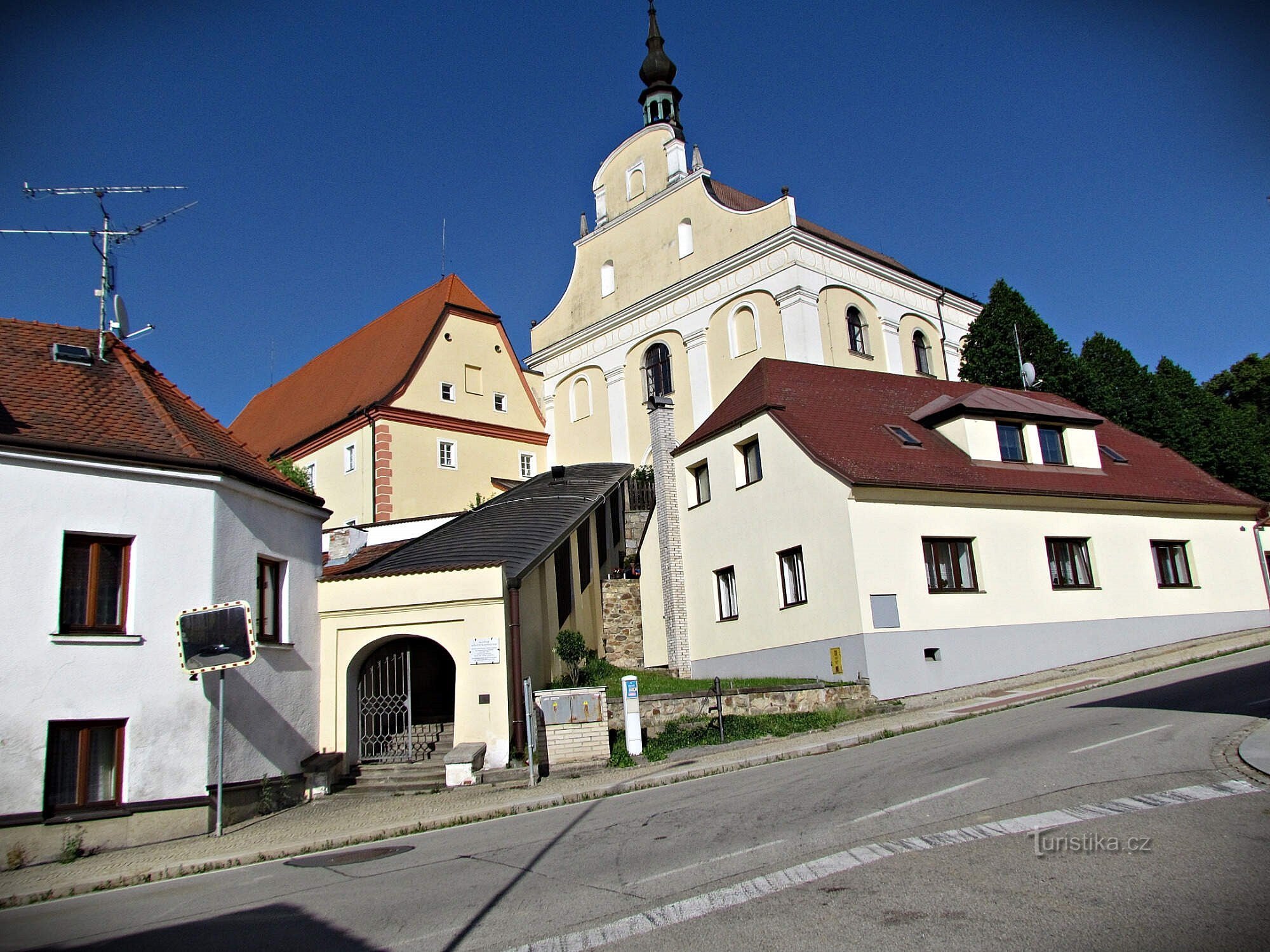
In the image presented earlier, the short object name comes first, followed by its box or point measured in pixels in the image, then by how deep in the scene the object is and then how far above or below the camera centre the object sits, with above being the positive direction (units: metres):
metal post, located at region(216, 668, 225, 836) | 13.64 -0.61
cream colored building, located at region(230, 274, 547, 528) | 37.97 +10.97
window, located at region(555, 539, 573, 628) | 21.56 +2.29
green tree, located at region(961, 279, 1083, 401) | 35.59 +10.92
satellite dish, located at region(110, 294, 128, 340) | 17.34 +6.65
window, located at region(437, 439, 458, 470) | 39.44 +9.30
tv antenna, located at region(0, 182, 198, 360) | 16.69 +7.31
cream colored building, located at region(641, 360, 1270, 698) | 20.31 +2.78
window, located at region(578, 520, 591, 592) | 23.78 +3.12
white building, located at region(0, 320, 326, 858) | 13.13 +1.66
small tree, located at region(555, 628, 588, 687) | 20.81 +0.86
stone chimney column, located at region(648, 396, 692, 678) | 24.67 +3.23
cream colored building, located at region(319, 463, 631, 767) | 16.92 +0.96
